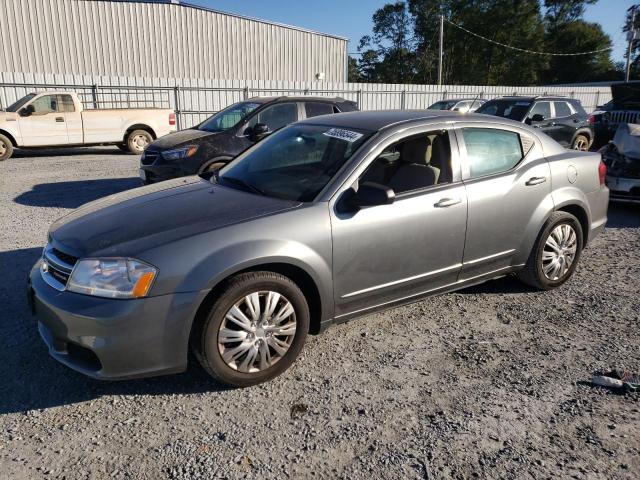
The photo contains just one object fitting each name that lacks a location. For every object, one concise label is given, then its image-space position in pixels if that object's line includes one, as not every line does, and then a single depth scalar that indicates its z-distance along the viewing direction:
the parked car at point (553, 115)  12.27
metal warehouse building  23.45
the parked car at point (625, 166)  7.43
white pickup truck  13.23
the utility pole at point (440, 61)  38.63
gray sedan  2.94
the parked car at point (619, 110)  11.15
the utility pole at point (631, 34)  37.12
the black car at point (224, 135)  7.88
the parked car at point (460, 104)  17.67
